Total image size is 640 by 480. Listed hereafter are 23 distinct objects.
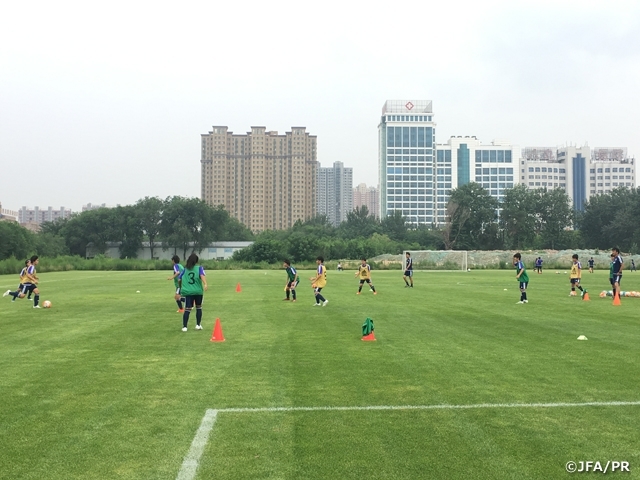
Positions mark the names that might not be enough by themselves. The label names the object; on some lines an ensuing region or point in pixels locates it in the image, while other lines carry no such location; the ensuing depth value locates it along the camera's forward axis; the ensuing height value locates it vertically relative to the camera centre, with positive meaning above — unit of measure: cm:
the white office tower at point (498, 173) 19962 +2587
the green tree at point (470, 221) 11869 +569
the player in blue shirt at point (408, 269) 3429 -126
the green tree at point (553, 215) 11981 +687
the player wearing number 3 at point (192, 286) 1430 -96
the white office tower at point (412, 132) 19650 +3947
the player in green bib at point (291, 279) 2230 -125
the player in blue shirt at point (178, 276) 1925 -98
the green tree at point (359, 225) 13538 +556
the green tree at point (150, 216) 11402 +622
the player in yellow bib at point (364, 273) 2692 -117
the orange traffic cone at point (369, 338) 1264 -197
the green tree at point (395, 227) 13362 +501
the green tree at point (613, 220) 10588 +546
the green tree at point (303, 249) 9119 -20
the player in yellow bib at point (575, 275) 2589 -119
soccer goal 7512 -159
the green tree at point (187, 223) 11150 +481
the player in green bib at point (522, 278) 2215 -113
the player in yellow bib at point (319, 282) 2178 -128
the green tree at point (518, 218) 11725 +620
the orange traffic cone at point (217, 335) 1283 -194
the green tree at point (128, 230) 11250 +339
